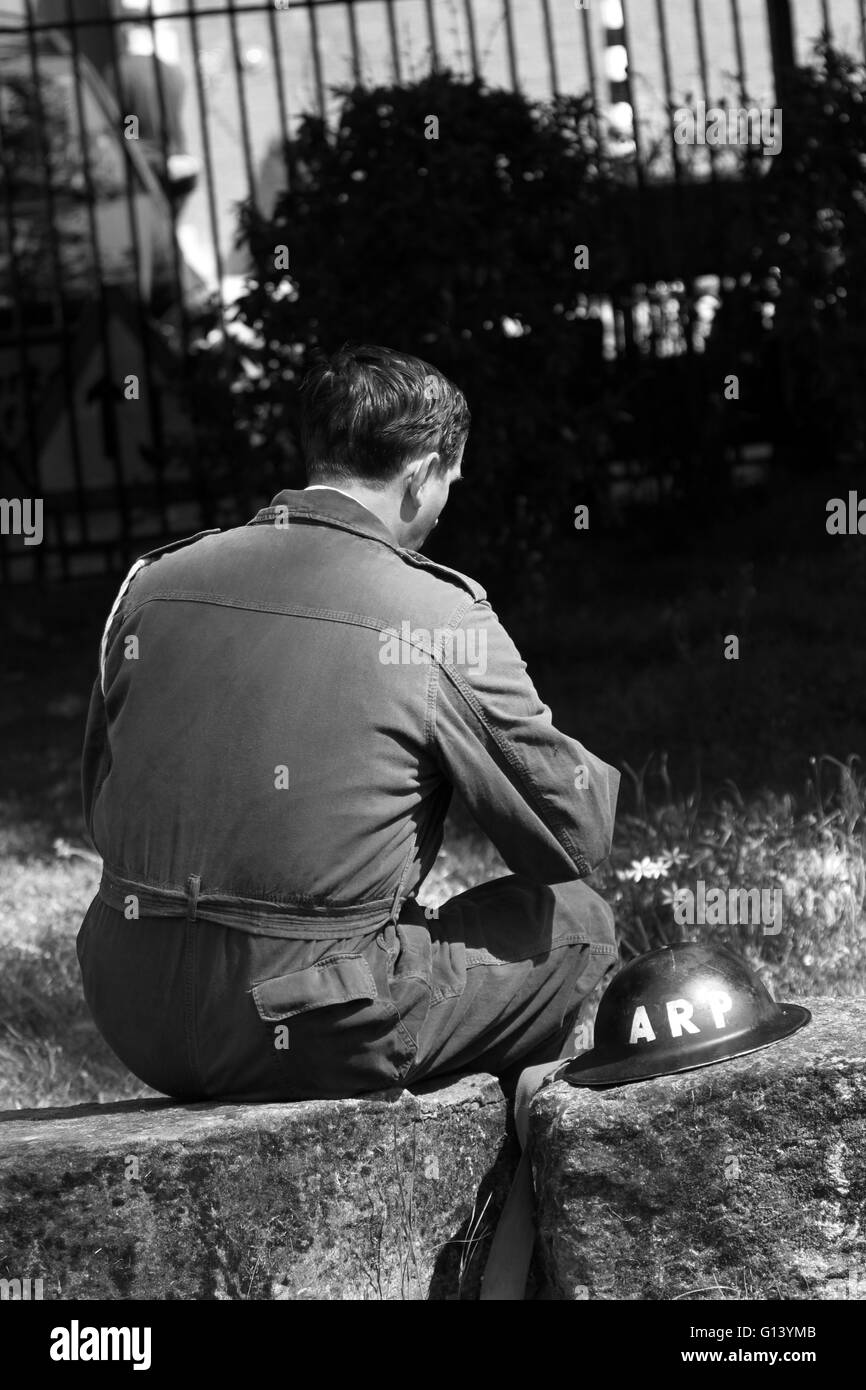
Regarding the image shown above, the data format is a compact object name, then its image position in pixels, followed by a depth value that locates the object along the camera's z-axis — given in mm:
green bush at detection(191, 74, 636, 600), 6086
